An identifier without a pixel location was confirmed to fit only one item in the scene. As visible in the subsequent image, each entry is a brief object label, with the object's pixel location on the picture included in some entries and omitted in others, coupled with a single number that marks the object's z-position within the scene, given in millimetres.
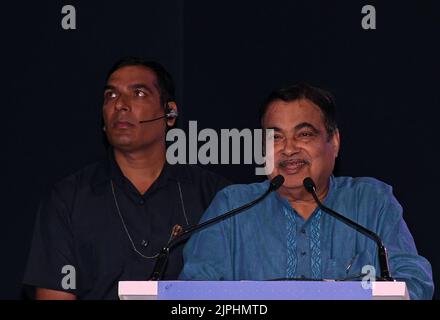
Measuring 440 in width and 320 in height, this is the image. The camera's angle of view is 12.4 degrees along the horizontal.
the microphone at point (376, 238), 5801
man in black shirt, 7712
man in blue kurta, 6823
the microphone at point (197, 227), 5837
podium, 5233
